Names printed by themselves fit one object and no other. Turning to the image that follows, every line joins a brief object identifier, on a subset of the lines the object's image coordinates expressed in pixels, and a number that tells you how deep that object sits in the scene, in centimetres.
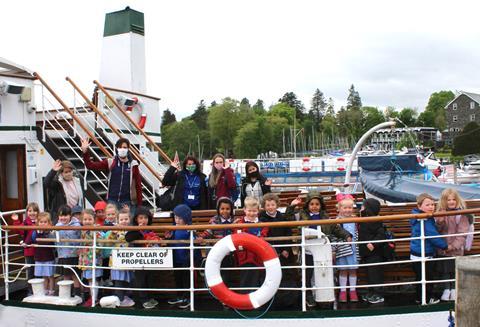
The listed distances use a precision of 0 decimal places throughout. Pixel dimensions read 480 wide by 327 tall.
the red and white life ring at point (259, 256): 444
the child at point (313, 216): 489
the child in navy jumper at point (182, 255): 506
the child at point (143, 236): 514
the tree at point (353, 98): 14373
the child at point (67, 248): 543
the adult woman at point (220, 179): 627
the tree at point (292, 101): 14232
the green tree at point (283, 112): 11348
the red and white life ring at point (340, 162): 2736
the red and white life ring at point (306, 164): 2701
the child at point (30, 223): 567
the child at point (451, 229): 471
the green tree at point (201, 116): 11612
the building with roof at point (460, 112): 8769
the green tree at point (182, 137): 8738
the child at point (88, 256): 526
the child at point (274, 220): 489
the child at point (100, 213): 582
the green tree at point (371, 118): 10825
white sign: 480
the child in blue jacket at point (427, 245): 468
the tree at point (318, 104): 14538
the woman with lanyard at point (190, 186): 620
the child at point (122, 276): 513
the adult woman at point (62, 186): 623
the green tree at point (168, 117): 11740
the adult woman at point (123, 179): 627
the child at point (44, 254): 545
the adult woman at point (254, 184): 625
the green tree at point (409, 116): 11756
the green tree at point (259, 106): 11338
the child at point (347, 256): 485
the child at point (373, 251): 485
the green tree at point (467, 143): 6362
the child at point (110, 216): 539
